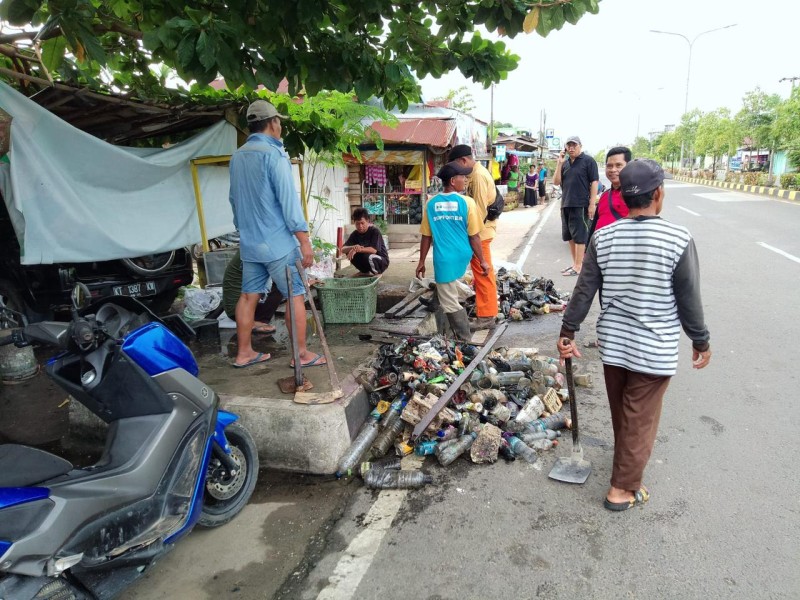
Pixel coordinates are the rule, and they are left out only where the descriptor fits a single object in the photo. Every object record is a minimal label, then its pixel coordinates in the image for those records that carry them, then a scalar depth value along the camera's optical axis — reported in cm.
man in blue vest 517
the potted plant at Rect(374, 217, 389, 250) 1303
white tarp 426
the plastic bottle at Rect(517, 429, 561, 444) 366
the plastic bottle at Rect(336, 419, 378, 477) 339
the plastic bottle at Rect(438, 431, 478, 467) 345
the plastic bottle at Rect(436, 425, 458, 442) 366
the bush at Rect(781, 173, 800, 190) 2345
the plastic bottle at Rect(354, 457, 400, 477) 338
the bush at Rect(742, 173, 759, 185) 2903
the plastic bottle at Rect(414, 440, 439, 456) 356
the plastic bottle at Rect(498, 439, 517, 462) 349
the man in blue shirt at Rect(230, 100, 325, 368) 388
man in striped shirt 269
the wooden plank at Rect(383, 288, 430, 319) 588
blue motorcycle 198
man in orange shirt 587
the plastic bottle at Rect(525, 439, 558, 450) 360
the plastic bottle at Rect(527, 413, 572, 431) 376
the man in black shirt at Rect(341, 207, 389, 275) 651
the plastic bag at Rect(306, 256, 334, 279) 711
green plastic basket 548
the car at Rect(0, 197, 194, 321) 529
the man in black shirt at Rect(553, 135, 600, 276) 764
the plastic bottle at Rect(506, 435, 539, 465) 348
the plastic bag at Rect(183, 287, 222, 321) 611
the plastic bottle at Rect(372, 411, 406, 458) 359
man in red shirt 464
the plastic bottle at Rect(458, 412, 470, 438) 368
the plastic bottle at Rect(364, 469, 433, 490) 324
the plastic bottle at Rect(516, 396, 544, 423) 385
